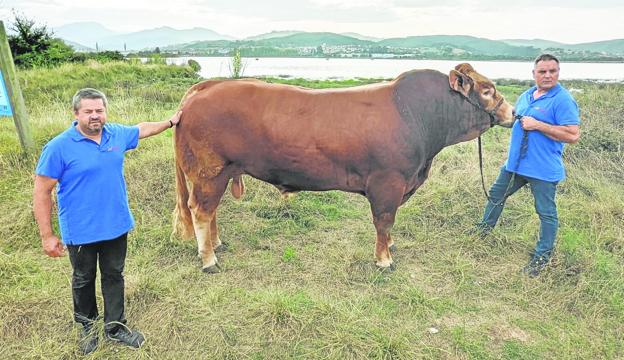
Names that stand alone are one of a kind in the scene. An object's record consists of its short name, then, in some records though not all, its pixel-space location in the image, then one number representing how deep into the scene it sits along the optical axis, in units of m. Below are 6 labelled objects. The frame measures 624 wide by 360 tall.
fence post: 5.47
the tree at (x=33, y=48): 19.39
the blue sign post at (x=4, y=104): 5.58
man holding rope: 3.63
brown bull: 3.73
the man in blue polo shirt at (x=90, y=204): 2.42
